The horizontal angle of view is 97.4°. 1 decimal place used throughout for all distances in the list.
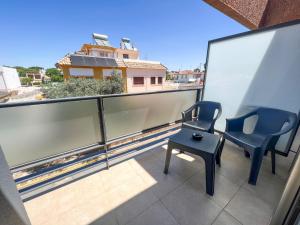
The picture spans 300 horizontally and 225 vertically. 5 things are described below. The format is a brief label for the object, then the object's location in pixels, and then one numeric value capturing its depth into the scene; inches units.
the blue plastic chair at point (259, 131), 61.4
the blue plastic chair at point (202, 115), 90.2
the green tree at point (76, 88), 257.4
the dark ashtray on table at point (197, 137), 64.9
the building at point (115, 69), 395.5
